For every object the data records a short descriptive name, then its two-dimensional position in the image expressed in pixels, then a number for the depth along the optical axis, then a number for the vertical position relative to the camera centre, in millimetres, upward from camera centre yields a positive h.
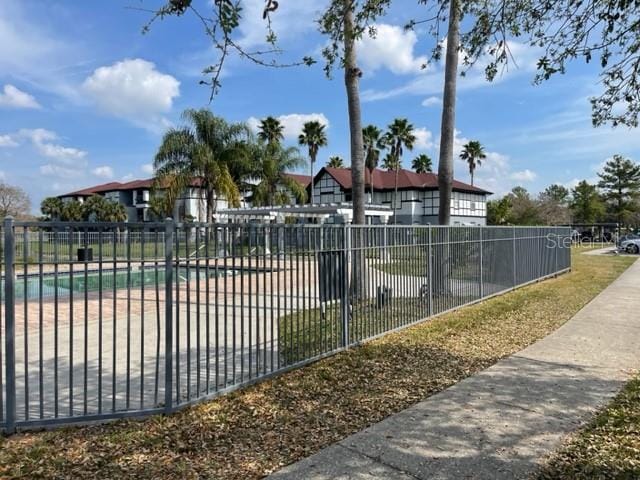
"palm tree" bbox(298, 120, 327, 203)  45750 +9187
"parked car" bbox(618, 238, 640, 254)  35625 -967
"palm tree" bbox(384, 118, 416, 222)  47938 +9597
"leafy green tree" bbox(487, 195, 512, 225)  55466 +2511
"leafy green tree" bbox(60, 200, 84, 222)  46750 +2324
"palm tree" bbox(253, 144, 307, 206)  29375 +3587
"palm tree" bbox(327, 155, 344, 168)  58844 +8673
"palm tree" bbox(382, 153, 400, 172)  49494 +7534
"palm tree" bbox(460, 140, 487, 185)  60656 +9991
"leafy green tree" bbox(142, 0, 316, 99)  3441 +1621
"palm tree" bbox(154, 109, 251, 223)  23250 +3515
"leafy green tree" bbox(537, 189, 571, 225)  56478 +2755
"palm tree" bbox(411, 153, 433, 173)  58219 +8362
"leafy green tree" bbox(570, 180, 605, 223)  64062 +3771
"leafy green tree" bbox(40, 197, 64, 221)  50284 +2936
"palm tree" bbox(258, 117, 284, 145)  41281 +9009
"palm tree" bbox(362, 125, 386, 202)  46219 +8491
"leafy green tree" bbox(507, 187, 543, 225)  55000 +2512
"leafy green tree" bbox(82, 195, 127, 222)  47219 +2455
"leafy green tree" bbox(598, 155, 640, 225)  65188 +6379
